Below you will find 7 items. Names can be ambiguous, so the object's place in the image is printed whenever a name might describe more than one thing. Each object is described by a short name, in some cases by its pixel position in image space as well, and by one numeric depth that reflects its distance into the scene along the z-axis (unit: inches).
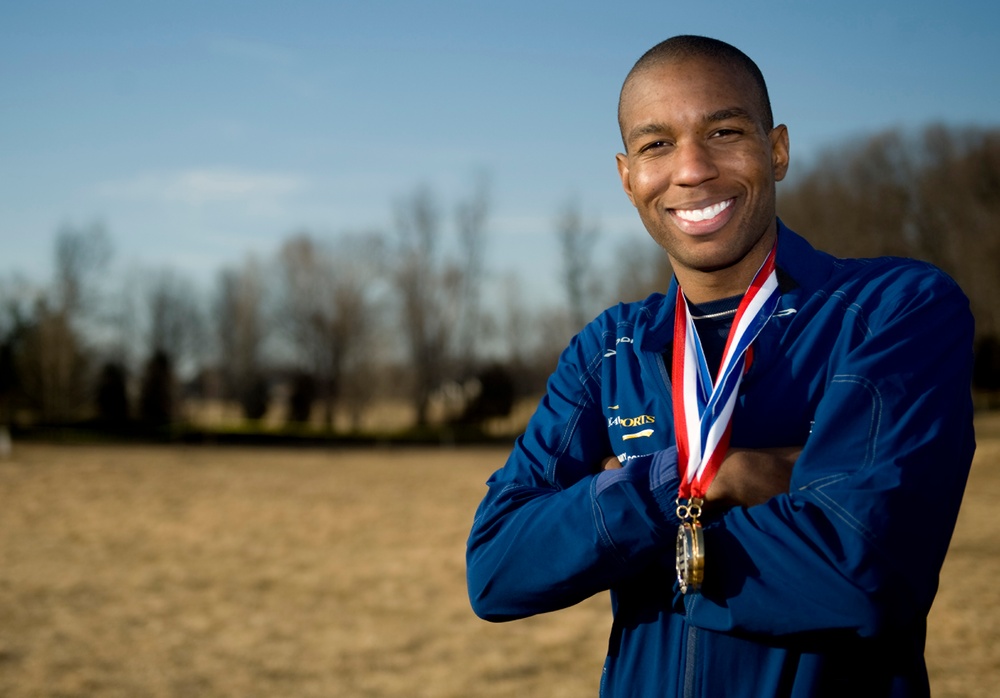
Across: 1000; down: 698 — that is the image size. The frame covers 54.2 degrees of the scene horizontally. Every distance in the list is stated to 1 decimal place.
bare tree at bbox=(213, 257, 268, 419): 2378.2
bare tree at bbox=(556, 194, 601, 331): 2297.0
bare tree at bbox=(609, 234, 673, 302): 1702.8
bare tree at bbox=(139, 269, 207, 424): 2385.6
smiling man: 73.0
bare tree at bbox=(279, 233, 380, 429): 2166.6
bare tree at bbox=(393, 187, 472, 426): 2304.4
